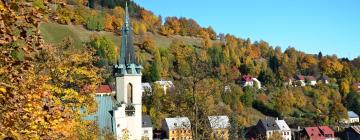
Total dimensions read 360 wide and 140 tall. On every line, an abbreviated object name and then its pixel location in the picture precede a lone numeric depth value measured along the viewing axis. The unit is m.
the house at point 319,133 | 102.44
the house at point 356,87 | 170.02
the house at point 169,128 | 94.44
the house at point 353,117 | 131.62
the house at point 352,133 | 101.00
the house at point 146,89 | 106.31
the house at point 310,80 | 176.00
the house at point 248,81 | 160.25
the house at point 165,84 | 115.77
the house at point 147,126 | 91.77
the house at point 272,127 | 103.50
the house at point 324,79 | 177.25
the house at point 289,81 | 167.75
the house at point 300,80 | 169.29
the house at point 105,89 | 97.83
